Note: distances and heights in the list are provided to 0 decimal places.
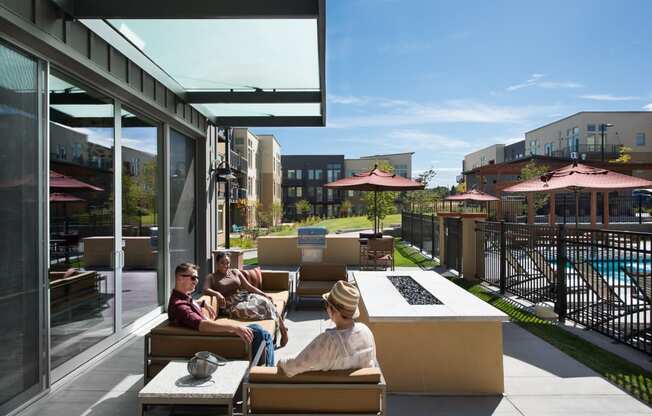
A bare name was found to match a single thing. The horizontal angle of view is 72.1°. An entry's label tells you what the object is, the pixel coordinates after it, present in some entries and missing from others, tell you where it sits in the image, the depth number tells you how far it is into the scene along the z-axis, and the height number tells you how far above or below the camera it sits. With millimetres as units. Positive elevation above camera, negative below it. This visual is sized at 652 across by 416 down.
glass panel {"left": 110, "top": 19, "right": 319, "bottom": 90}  5043 +2099
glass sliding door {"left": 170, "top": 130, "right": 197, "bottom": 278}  8195 +221
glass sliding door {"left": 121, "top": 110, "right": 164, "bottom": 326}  6316 -96
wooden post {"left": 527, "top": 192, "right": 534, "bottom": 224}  21922 -177
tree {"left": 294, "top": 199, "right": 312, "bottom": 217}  51922 +534
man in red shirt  3967 -985
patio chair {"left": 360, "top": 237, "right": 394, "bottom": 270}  11008 -1096
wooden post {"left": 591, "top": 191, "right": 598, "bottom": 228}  16891 -37
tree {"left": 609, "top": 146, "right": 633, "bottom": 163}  39412 +5384
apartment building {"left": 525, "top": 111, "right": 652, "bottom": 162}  47375 +8110
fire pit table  4312 -1365
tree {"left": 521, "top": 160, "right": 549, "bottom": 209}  29169 +2313
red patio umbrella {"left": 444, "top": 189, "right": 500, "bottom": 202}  17438 +467
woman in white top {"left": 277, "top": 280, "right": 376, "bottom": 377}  2967 -915
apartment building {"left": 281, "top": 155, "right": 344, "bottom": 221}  64375 +4458
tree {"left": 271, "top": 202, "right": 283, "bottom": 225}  41062 -257
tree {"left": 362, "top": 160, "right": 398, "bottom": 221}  23047 +373
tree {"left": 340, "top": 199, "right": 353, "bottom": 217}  52844 +148
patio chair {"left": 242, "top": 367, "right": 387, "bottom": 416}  2900 -1195
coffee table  2969 -1218
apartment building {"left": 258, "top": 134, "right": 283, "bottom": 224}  53156 +4836
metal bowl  3194 -1107
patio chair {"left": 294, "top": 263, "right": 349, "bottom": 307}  8484 -1225
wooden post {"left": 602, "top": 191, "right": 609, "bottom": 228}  22516 -154
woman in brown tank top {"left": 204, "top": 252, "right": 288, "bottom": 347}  5637 -1157
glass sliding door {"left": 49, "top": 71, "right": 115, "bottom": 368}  4711 -79
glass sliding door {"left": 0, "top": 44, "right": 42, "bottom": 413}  3859 -113
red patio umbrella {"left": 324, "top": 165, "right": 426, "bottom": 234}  11047 +663
